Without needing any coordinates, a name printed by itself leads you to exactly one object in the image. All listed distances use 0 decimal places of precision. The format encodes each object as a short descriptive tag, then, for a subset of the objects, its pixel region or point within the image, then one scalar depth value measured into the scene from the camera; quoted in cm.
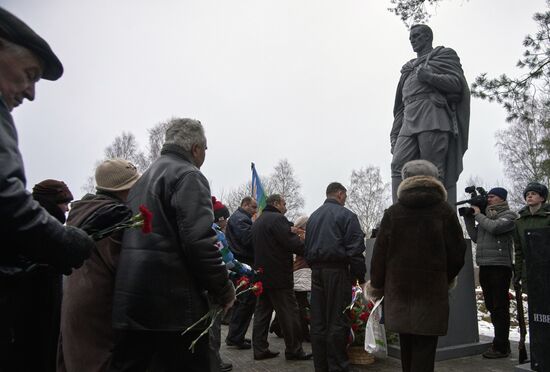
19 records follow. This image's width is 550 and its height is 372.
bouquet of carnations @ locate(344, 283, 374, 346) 536
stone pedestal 520
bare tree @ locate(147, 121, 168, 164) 3190
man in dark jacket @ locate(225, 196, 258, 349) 661
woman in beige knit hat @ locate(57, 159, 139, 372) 293
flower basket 533
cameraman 530
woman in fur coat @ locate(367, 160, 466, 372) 328
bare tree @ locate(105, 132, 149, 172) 3317
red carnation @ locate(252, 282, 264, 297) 433
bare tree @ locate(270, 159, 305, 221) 4769
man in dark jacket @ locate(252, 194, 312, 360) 580
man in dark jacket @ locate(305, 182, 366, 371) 494
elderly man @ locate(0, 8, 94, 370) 141
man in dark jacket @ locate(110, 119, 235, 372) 260
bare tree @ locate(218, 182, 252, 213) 4760
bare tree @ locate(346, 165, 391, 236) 4900
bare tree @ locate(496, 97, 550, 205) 3145
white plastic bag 421
